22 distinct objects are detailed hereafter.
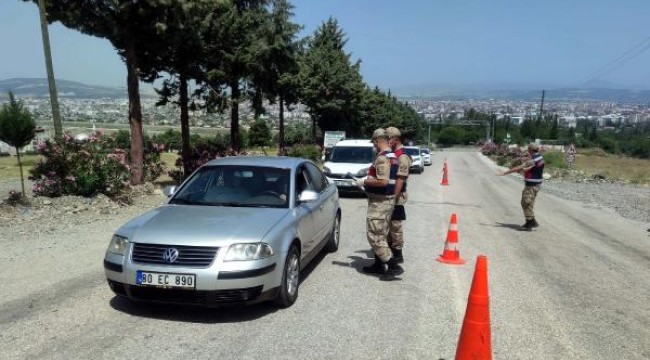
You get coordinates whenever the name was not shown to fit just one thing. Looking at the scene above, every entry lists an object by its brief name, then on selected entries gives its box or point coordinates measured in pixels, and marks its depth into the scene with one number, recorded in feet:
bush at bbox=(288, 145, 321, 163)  103.93
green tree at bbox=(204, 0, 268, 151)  65.00
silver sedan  15.92
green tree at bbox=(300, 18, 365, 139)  127.34
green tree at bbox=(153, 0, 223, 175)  49.75
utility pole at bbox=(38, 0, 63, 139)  48.36
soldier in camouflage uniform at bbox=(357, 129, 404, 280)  21.67
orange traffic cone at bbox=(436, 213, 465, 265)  26.48
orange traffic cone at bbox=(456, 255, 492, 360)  12.93
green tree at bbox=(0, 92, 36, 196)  40.11
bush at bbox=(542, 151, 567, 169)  125.90
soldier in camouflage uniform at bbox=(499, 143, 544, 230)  37.09
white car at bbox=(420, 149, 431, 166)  147.23
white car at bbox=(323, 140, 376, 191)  55.36
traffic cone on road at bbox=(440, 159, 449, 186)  79.41
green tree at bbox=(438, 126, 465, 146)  521.24
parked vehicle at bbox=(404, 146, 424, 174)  108.63
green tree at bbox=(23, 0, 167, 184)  48.73
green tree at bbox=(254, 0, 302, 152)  77.66
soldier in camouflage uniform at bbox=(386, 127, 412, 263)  22.28
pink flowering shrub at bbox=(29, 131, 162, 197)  40.22
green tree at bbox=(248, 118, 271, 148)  280.10
